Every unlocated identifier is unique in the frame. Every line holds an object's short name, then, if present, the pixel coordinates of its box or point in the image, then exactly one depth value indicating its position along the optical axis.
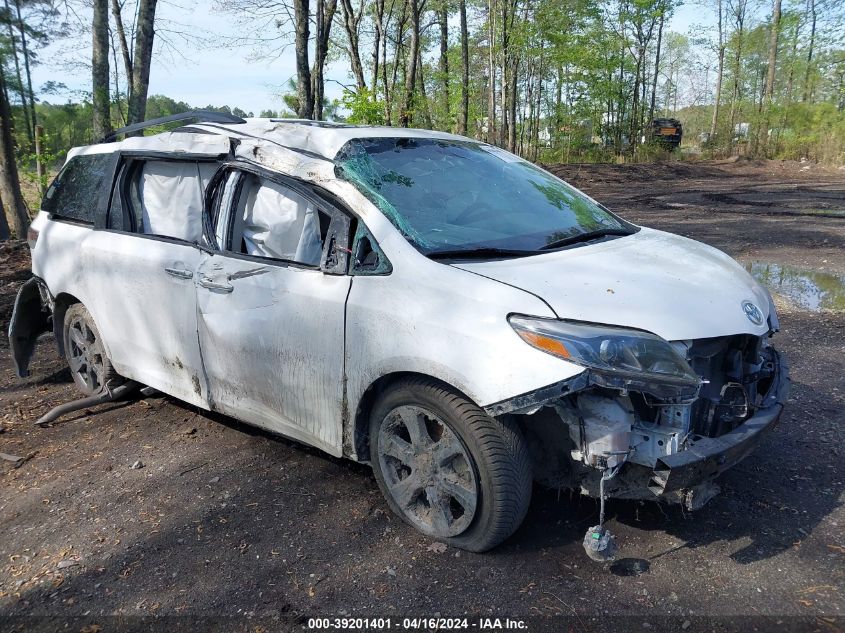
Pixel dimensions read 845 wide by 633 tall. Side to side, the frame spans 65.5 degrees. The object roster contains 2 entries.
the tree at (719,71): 39.71
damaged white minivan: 2.61
